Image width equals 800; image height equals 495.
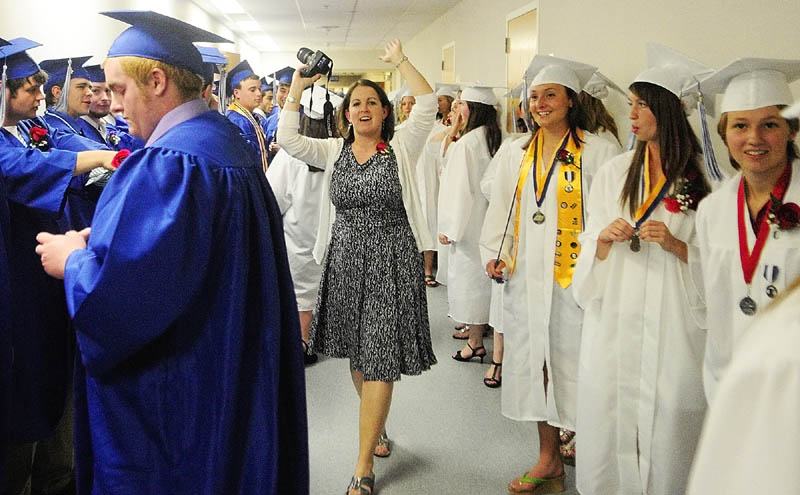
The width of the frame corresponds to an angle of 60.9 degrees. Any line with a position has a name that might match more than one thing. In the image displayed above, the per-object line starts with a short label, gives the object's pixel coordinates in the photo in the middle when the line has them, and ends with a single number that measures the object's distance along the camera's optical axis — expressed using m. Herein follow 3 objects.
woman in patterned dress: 2.69
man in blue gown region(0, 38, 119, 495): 2.13
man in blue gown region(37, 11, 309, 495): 1.40
